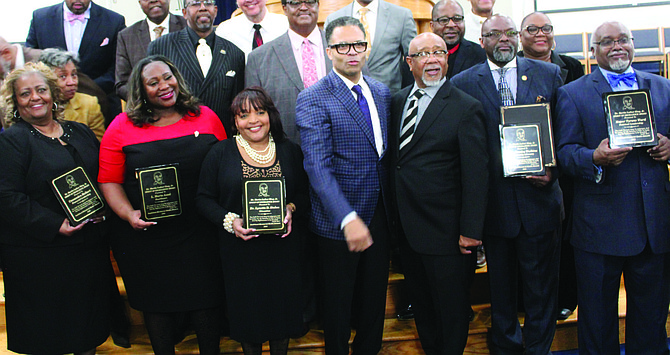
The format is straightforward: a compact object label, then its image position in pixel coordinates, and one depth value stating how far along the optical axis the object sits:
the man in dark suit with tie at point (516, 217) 2.48
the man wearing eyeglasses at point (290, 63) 2.84
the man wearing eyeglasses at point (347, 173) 2.32
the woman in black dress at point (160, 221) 2.50
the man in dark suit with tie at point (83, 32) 3.69
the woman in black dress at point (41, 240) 2.36
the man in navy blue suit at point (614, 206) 2.37
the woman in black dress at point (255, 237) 2.40
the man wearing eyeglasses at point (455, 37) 3.18
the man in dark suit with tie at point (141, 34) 3.32
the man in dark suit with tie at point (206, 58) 2.96
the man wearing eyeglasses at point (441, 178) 2.31
